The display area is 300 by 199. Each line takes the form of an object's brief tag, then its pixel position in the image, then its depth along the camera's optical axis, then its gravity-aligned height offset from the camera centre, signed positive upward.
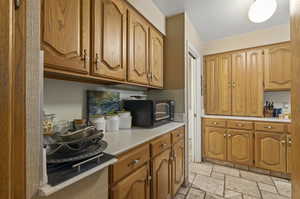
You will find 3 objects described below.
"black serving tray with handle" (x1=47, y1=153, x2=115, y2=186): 0.58 -0.30
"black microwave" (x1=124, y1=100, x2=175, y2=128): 1.65 -0.14
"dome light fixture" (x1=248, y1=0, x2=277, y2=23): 1.67 +1.02
